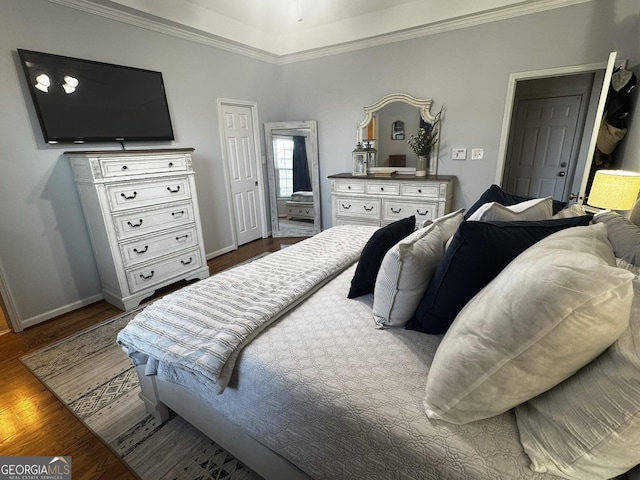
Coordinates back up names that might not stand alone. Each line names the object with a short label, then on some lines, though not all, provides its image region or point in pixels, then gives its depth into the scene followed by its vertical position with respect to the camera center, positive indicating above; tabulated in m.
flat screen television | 2.35 +0.50
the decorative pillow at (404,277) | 1.13 -0.47
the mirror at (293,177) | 4.43 -0.36
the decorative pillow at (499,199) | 1.79 -0.31
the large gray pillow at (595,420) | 0.58 -0.56
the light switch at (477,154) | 3.42 -0.08
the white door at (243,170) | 3.99 -0.21
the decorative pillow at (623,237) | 1.07 -0.35
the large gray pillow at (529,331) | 0.62 -0.41
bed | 0.75 -0.70
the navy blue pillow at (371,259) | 1.40 -0.49
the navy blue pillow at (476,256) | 0.96 -0.34
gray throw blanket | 1.10 -0.66
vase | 3.65 -0.20
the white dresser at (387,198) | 3.41 -0.56
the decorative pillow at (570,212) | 1.66 -0.38
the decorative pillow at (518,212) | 1.19 -0.27
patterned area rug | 1.37 -1.35
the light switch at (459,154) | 3.51 -0.07
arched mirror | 3.65 +0.30
